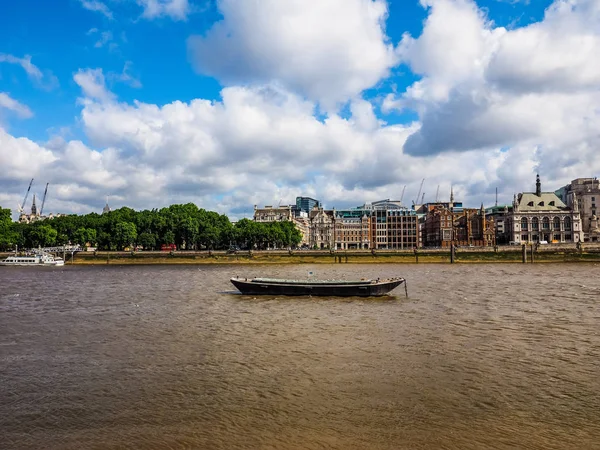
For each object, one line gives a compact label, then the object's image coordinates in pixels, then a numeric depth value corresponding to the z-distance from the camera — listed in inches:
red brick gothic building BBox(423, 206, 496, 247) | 7485.2
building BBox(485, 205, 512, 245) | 7708.2
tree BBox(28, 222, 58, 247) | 6628.9
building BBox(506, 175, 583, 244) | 7185.0
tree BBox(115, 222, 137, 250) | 6346.0
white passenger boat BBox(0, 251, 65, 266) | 5378.9
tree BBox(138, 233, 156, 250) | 6496.1
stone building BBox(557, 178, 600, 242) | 7416.3
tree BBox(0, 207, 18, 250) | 6554.1
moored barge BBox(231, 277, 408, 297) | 2144.3
